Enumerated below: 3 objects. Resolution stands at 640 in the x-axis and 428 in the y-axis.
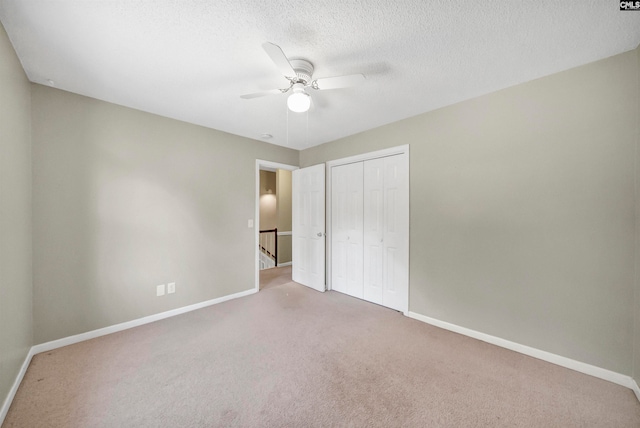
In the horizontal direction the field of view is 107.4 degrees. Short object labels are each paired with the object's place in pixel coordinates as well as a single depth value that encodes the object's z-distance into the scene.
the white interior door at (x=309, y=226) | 3.92
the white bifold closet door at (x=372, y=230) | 3.05
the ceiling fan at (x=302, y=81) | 1.69
